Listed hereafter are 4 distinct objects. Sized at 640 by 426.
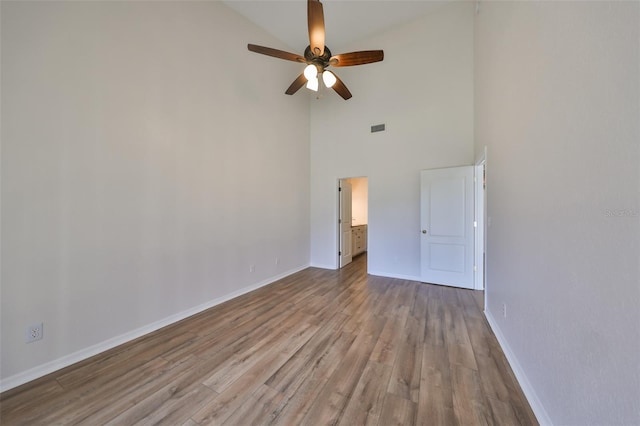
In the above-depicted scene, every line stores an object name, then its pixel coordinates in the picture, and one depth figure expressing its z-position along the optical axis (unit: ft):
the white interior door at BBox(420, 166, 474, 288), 12.30
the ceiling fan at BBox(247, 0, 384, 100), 6.98
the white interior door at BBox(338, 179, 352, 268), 16.94
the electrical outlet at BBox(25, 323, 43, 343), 5.88
